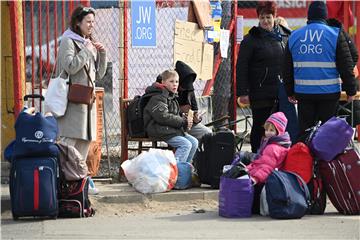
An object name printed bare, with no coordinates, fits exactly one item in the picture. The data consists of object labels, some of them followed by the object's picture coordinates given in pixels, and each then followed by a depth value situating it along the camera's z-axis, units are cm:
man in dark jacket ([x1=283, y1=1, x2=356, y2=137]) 1694
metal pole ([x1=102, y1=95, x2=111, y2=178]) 1909
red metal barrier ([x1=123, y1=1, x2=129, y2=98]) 1905
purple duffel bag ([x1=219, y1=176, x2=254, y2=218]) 1549
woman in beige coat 1678
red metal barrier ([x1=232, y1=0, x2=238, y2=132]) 2109
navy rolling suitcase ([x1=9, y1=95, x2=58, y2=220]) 1519
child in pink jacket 1577
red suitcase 1560
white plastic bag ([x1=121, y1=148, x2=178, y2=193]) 1716
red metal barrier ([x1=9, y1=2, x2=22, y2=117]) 1769
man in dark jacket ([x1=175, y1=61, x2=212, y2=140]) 1869
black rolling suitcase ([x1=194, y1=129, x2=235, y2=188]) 1769
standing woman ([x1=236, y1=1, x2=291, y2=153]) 1837
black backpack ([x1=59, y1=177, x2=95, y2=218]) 1566
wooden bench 1861
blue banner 1911
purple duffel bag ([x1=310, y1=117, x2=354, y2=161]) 1559
